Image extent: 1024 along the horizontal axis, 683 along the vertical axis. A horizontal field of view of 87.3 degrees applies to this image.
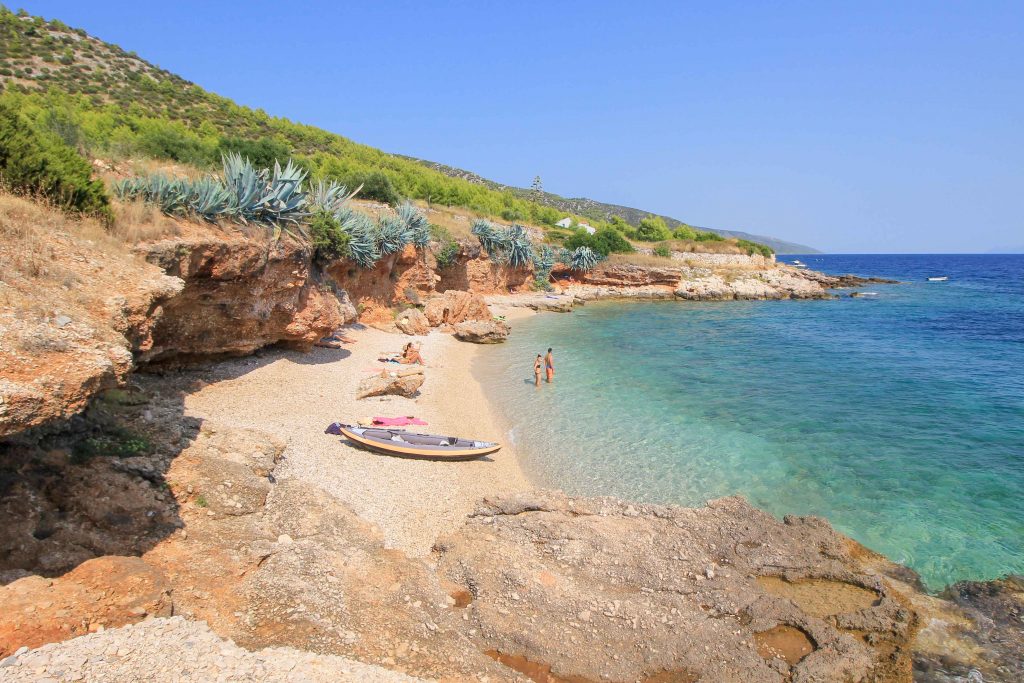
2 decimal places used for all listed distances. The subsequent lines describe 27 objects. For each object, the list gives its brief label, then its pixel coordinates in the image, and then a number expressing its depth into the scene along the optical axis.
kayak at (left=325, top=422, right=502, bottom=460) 11.34
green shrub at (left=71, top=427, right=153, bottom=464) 7.36
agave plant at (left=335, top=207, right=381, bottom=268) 19.23
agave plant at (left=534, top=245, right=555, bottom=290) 44.25
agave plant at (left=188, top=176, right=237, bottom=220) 12.17
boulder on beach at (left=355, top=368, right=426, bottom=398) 14.81
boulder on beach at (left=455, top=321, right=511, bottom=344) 25.06
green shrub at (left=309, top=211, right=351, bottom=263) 16.47
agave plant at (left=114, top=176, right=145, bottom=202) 11.14
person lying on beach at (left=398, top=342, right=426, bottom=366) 18.72
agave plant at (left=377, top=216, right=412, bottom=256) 24.06
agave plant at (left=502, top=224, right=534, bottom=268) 39.51
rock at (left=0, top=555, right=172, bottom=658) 4.80
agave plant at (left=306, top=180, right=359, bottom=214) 17.27
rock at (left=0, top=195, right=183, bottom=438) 5.00
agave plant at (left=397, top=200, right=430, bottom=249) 27.86
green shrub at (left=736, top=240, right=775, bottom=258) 58.45
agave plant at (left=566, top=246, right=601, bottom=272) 46.56
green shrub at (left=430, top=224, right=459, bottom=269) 32.25
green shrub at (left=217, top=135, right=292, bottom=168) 24.25
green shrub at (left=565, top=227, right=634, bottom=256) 47.75
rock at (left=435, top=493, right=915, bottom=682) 6.46
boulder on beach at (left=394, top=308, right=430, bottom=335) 24.03
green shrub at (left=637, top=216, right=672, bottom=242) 64.94
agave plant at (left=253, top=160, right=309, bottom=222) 14.12
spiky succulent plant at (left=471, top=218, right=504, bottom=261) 37.75
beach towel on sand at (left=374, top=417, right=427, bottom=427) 12.89
